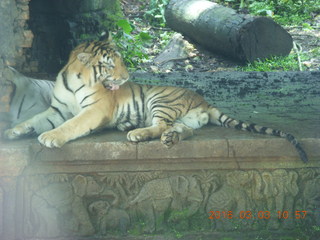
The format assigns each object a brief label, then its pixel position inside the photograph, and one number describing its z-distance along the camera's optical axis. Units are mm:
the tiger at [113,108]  9383
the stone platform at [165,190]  9180
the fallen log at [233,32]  20687
